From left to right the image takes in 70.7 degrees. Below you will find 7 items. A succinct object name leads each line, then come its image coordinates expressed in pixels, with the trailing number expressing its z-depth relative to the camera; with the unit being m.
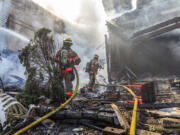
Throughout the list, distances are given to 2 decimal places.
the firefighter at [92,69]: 7.28
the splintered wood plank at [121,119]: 2.06
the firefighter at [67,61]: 4.59
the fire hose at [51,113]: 2.06
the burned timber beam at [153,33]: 6.73
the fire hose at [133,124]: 1.69
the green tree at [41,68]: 4.05
